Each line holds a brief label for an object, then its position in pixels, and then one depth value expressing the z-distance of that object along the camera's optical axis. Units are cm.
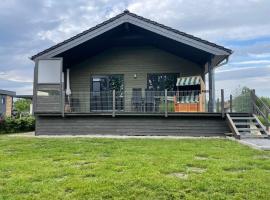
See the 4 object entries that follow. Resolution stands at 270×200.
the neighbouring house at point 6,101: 1946
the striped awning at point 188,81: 760
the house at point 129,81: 684
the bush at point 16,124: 892
